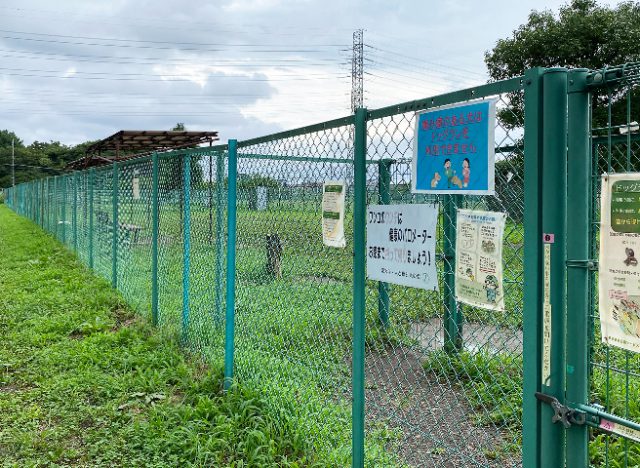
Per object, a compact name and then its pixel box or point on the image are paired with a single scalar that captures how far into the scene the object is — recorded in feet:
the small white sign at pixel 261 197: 12.39
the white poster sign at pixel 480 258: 5.51
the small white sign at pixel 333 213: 9.27
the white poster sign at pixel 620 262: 4.38
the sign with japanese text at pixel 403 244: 6.75
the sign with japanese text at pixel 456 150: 5.75
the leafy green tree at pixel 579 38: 67.41
